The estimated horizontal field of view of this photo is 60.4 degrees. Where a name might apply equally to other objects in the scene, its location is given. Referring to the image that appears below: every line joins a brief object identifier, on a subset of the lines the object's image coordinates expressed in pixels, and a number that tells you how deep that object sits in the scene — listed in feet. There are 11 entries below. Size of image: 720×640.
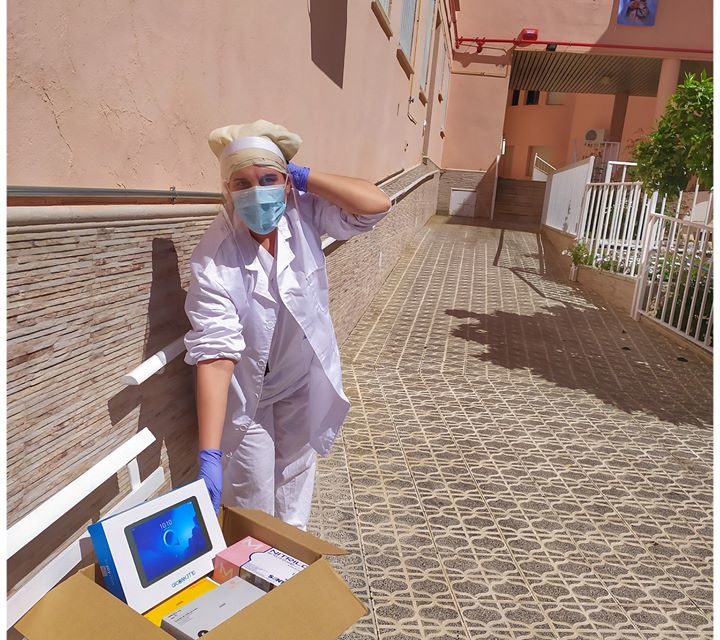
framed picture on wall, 48.01
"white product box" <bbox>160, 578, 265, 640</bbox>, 4.21
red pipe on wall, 48.11
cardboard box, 3.98
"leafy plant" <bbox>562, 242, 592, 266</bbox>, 29.91
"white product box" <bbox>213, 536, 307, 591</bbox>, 4.83
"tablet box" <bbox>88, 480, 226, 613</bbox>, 4.57
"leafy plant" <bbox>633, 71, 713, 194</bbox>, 13.97
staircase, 56.49
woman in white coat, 6.02
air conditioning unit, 74.13
